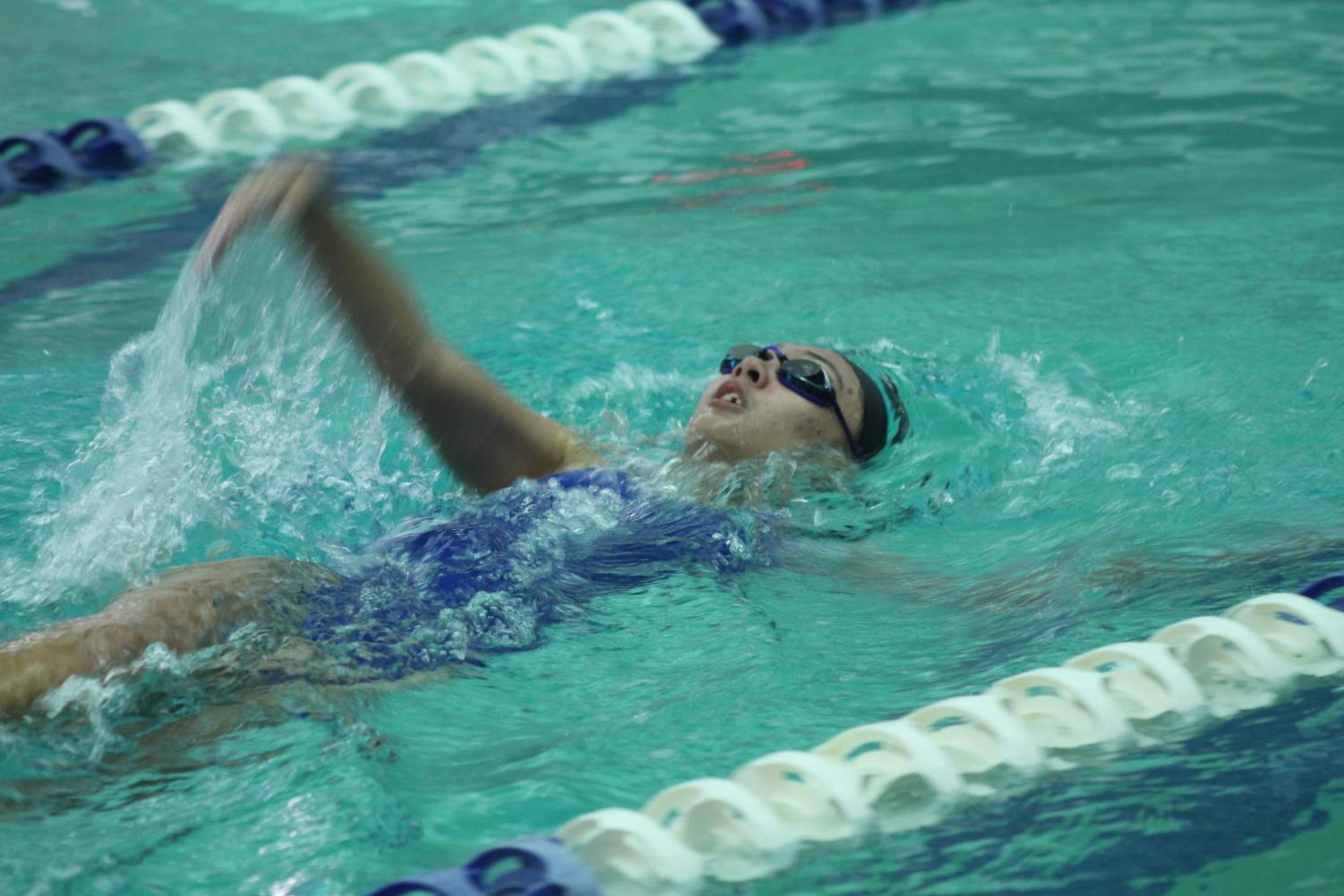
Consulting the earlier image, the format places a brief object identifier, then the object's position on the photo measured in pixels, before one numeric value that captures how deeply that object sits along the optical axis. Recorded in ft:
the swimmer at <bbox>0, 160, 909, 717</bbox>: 16.60
